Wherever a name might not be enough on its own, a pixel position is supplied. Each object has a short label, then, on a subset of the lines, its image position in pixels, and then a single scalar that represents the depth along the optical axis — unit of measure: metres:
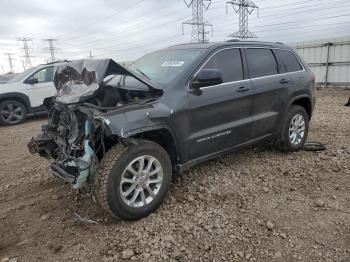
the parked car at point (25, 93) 9.93
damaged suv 3.27
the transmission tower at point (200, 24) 37.11
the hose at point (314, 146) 5.64
